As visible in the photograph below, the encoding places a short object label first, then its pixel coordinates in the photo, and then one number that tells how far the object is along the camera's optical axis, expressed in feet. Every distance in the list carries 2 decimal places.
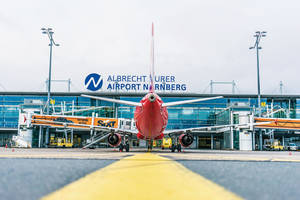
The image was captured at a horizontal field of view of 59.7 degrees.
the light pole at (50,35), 123.65
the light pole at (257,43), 128.69
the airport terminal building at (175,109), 156.04
